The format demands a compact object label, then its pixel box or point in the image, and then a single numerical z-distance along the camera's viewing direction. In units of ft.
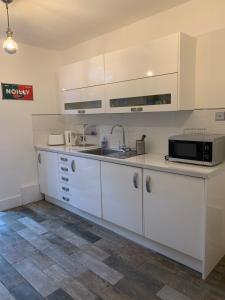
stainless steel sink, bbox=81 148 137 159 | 8.78
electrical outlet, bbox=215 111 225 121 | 7.15
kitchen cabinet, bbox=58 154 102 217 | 8.89
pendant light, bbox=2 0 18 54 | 6.86
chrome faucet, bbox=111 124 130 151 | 9.64
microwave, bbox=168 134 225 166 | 6.39
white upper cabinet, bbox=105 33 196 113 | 6.99
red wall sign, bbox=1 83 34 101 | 10.59
